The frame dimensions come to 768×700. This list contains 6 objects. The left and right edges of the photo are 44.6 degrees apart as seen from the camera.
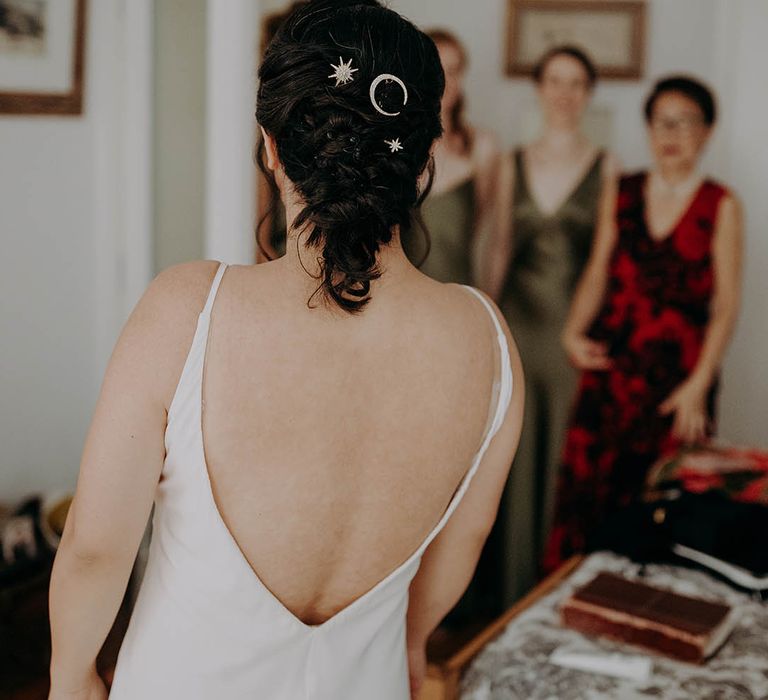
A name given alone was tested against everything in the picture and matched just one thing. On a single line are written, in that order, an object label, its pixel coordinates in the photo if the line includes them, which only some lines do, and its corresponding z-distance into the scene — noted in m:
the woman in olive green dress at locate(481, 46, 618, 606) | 3.05
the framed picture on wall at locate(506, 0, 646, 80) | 3.26
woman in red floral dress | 2.90
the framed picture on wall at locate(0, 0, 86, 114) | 2.83
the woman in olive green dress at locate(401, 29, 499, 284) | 3.03
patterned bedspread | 1.59
